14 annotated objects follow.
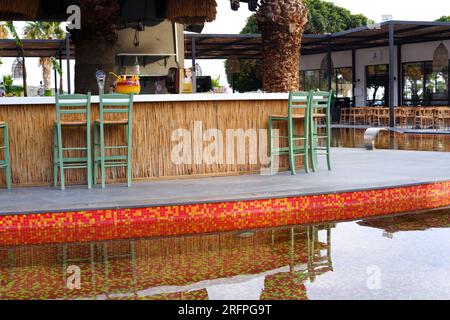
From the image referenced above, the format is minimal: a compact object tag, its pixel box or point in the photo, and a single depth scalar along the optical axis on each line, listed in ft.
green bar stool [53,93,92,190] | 24.06
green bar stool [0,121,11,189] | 24.24
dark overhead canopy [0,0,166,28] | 44.58
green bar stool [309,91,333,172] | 28.78
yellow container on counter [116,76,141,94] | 27.43
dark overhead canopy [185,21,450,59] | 70.59
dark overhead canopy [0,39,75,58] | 76.02
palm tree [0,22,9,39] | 124.26
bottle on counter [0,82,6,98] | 28.28
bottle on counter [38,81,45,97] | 28.96
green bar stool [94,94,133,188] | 24.43
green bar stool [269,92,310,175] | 28.25
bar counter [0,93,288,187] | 25.29
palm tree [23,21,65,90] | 135.89
